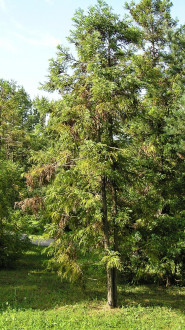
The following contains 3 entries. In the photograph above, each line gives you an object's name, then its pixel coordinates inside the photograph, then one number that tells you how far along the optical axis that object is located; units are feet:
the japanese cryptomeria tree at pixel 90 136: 27.02
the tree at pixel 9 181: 39.99
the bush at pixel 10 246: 44.01
